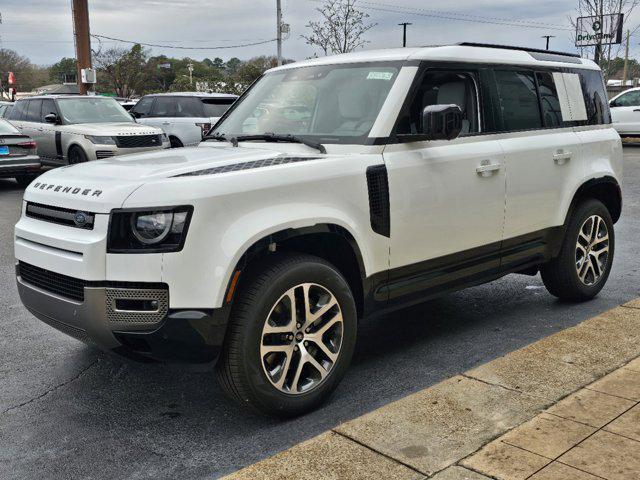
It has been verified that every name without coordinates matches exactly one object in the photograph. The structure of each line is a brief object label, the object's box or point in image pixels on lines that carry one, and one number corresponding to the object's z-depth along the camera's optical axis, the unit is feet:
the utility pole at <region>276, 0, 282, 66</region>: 126.73
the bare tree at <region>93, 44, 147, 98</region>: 218.38
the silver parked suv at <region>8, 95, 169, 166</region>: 45.21
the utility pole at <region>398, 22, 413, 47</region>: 168.92
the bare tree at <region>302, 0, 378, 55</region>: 108.17
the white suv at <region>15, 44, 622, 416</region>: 10.87
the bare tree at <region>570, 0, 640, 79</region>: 116.16
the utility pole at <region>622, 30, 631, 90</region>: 186.29
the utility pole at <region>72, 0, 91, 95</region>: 100.78
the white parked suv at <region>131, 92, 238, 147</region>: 51.47
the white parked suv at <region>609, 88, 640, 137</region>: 71.20
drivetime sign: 115.03
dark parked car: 44.55
